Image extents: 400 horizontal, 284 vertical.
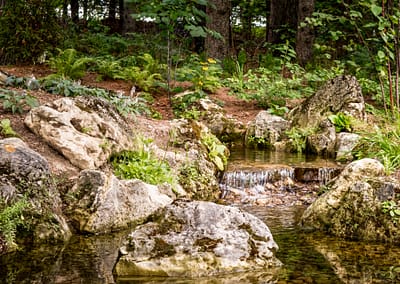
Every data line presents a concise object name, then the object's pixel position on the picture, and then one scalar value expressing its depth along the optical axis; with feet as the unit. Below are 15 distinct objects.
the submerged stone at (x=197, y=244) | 13.85
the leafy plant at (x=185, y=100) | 36.18
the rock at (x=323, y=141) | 31.09
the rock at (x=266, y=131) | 33.86
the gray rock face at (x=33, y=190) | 16.43
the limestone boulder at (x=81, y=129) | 21.56
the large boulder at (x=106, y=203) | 18.01
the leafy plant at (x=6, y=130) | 21.07
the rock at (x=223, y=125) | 34.73
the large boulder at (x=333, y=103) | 33.58
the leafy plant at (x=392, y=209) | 17.51
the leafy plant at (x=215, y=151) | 26.71
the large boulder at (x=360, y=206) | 17.57
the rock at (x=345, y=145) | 28.63
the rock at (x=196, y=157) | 23.76
